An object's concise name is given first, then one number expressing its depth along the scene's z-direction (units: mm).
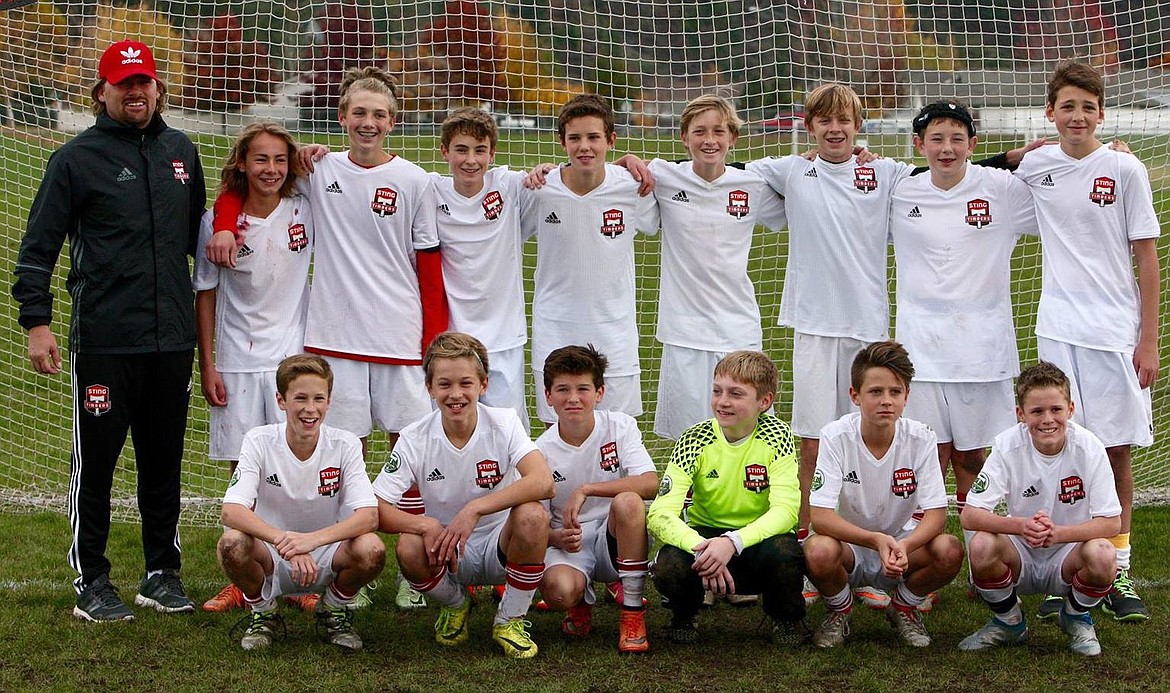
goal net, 6820
